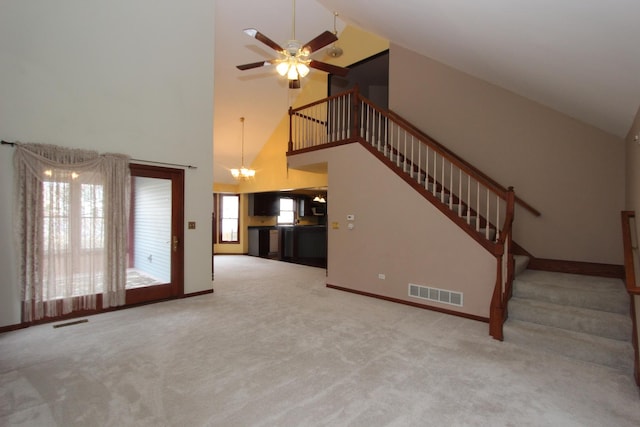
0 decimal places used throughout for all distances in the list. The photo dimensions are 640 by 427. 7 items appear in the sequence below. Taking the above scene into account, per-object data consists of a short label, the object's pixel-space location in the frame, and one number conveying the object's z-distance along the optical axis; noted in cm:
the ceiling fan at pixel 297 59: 397
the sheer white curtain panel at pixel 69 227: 361
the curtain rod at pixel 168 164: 454
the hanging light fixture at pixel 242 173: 865
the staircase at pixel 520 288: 306
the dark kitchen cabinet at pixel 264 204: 1045
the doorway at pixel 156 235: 464
